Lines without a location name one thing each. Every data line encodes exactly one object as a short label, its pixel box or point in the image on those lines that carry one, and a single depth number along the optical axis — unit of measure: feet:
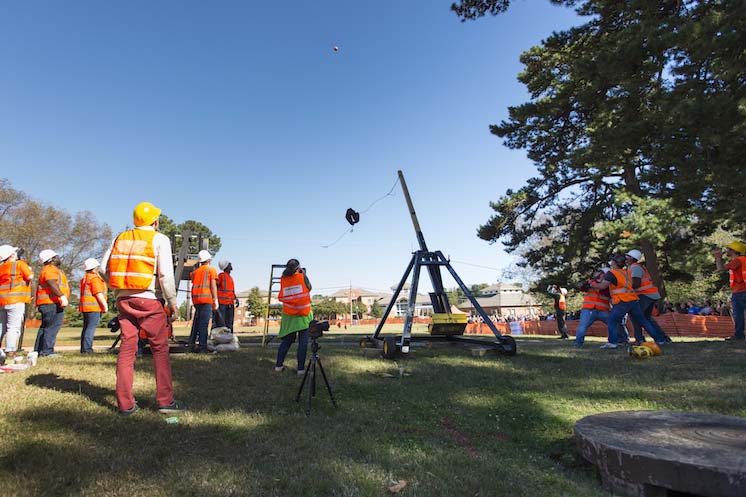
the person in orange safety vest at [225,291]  31.48
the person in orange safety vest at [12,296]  20.62
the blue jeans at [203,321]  25.85
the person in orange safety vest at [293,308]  19.93
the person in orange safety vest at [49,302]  22.81
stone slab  7.23
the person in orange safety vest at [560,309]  48.06
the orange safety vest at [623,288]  26.86
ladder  33.72
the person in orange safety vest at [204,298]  25.85
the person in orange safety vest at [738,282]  26.30
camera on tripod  16.24
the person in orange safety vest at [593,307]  31.71
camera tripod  13.19
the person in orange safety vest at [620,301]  26.96
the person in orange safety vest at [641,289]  26.73
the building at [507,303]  281.84
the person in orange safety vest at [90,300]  25.17
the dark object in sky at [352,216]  40.29
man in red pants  12.57
